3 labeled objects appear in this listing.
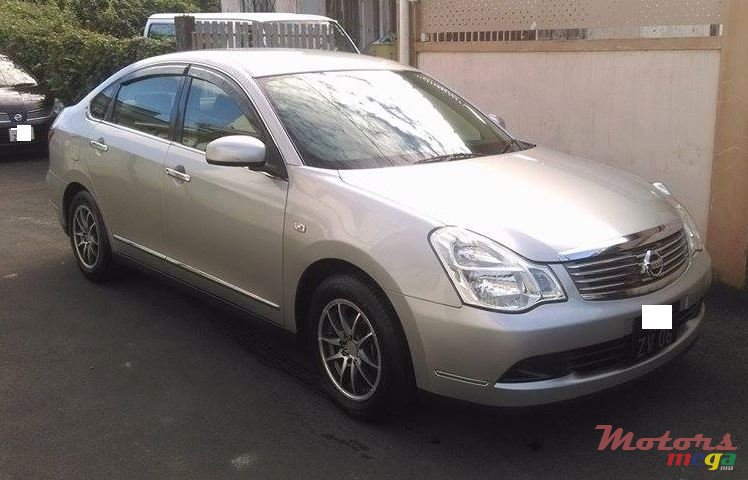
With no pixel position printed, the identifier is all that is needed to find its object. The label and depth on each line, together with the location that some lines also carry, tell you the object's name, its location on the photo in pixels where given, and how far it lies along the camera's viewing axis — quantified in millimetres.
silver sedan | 3164
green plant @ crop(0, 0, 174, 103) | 11039
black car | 10531
